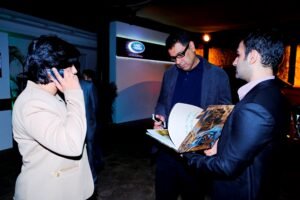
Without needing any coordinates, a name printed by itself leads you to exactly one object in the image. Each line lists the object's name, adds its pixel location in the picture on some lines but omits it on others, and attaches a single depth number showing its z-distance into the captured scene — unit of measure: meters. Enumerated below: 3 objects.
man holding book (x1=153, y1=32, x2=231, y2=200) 1.88
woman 1.04
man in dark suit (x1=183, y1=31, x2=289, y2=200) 0.99
